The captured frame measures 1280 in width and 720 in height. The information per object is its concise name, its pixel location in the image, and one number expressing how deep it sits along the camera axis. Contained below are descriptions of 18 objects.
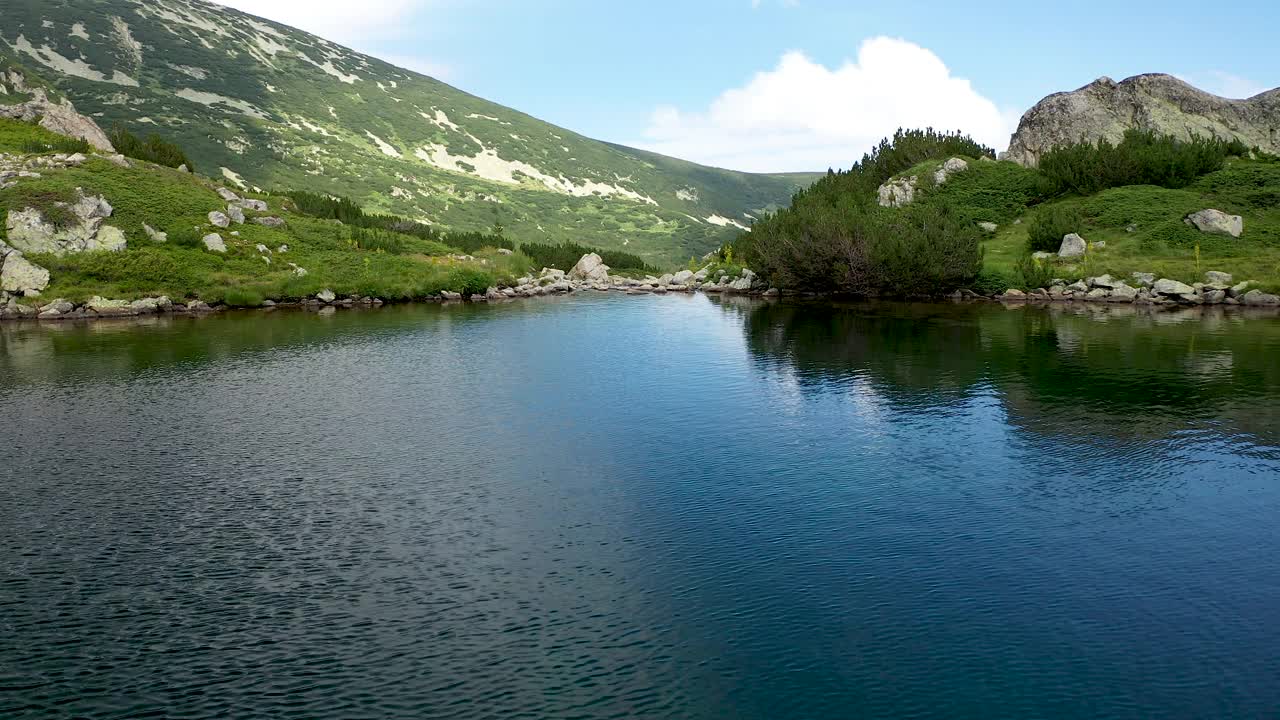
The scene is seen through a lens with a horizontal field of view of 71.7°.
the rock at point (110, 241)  54.31
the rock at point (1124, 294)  48.41
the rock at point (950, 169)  72.94
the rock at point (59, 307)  47.75
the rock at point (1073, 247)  54.83
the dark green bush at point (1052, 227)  57.12
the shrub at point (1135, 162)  60.25
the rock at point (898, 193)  71.94
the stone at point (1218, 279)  46.34
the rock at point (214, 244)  59.56
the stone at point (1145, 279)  48.41
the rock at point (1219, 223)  52.00
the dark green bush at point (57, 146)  64.23
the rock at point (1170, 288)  46.69
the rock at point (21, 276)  49.25
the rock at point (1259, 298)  44.06
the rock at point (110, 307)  48.84
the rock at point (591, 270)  84.31
